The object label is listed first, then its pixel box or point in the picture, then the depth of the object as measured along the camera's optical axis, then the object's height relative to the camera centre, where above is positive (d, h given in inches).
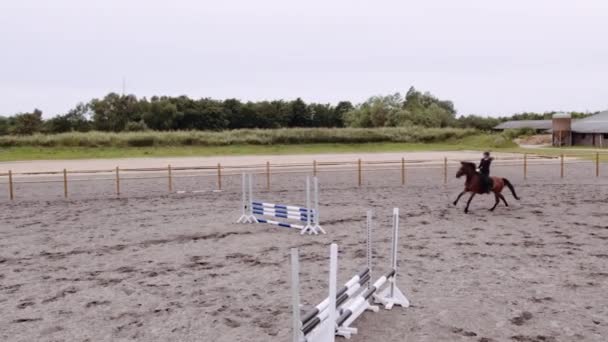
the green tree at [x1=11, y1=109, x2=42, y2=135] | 2834.6 +48.1
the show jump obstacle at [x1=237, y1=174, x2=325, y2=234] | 478.9 -73.1
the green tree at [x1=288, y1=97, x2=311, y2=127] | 3714.1 +100.1
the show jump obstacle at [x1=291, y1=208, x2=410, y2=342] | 203.0 -74.5
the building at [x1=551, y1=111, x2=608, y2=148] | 2372.0 -21.4
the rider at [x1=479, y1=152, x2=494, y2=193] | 604.7 -49.9
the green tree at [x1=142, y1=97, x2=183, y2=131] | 3249.8 +85.5
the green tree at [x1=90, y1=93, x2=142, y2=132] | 3221.0 +117.6
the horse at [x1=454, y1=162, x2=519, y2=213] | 607.5 -59.0
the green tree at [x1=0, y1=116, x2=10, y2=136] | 2866.4 +36.0
